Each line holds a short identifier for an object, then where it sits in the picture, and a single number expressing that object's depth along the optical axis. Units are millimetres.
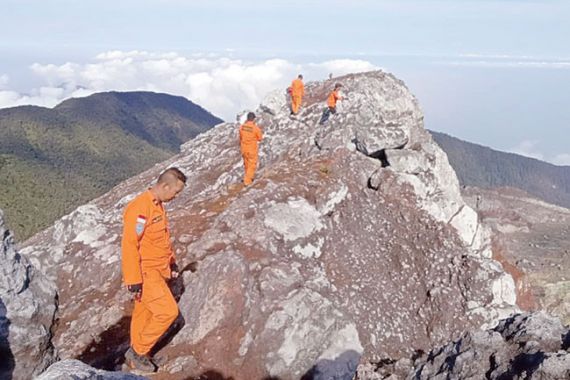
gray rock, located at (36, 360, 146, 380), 5902
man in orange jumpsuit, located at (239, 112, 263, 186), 21406
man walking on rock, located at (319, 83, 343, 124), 28062
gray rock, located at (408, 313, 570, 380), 5164
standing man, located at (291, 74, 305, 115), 30562
